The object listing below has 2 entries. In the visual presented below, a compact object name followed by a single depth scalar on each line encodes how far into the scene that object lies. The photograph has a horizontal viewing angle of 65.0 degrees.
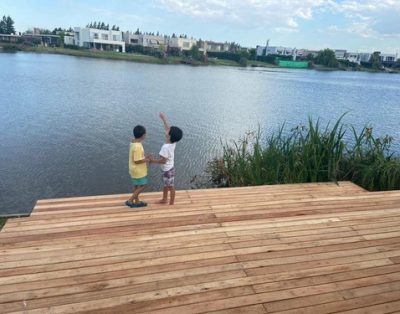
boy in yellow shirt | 3.19
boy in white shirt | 3.16
